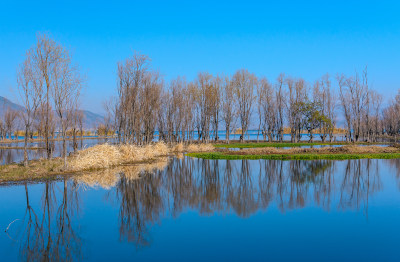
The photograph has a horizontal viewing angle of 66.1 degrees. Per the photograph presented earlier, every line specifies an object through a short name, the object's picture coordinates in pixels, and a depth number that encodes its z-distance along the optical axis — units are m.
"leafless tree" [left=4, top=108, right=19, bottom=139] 64.94
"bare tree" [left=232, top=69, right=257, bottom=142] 52.03
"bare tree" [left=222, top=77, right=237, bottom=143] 50.16
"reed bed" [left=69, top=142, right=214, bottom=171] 18.23
